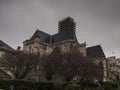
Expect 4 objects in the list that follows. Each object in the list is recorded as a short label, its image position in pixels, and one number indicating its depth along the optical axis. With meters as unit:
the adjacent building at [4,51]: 51.44
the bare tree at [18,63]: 50.59
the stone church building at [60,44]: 70.56
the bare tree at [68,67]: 51.84
